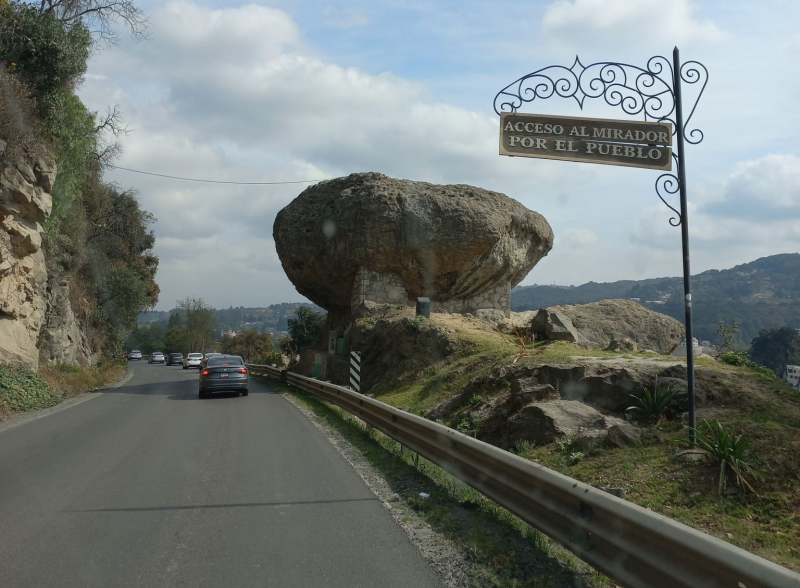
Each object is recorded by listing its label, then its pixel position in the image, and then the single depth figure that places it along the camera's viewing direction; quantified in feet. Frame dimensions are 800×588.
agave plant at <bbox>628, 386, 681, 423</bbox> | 28.45
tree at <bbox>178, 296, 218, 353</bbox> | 279.90
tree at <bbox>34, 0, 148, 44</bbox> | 67.82
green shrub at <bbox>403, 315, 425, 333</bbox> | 62.49
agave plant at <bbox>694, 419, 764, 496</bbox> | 19.97
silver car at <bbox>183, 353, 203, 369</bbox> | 178.81
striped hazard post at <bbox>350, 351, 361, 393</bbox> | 60.90
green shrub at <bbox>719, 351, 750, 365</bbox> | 34.22
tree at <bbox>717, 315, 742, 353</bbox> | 87.61
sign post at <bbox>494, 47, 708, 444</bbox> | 27.02
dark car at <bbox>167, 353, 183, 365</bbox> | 212.02
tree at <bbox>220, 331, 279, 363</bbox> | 222.69
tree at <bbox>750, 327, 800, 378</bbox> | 92.07
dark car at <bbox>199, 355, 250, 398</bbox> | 68.49
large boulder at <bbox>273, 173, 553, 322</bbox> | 75.51
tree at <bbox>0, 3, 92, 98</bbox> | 61.82
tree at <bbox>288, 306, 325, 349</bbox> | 165.27
